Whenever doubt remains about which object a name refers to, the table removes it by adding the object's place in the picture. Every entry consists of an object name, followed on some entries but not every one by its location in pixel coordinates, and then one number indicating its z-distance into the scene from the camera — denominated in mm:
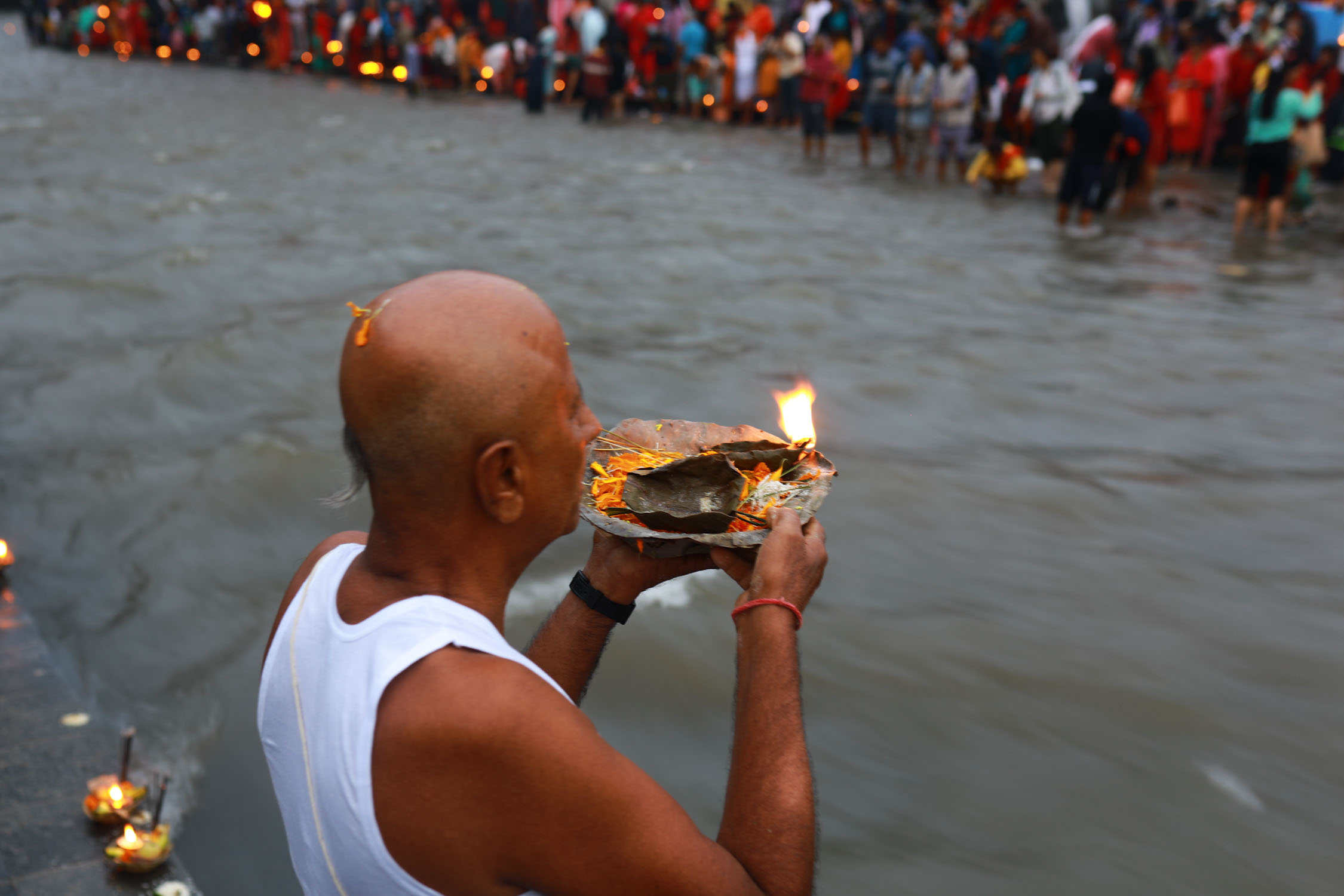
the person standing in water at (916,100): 16547
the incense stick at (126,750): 2918
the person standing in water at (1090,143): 12289
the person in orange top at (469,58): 28516
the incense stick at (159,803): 2818
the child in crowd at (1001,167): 14953
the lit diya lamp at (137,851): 2680
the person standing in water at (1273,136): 11398
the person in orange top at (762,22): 22797
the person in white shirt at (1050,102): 14719
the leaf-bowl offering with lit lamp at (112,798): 2818
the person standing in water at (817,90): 17688
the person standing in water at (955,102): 15922
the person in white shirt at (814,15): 21297
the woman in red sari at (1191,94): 15789
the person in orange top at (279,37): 34219
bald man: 1352
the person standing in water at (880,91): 17031
